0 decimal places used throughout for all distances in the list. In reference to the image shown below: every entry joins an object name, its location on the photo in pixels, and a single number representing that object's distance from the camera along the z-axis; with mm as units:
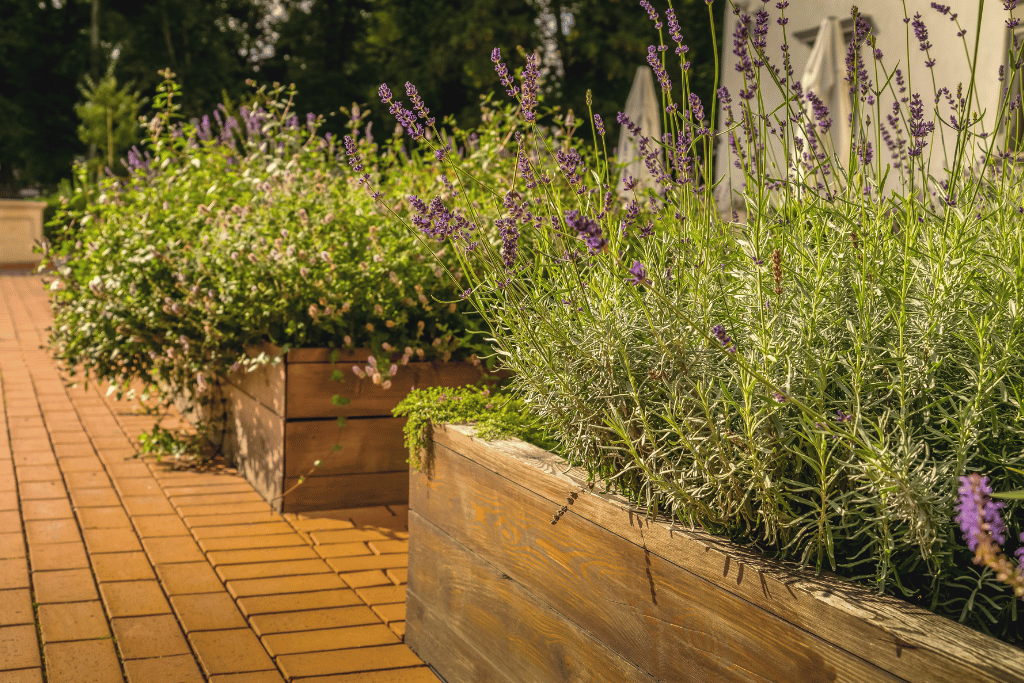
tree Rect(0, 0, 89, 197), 26625
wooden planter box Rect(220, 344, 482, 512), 3586
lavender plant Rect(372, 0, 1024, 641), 1329
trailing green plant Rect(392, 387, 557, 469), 2236
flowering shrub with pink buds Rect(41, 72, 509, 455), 3658
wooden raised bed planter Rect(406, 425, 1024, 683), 1207
